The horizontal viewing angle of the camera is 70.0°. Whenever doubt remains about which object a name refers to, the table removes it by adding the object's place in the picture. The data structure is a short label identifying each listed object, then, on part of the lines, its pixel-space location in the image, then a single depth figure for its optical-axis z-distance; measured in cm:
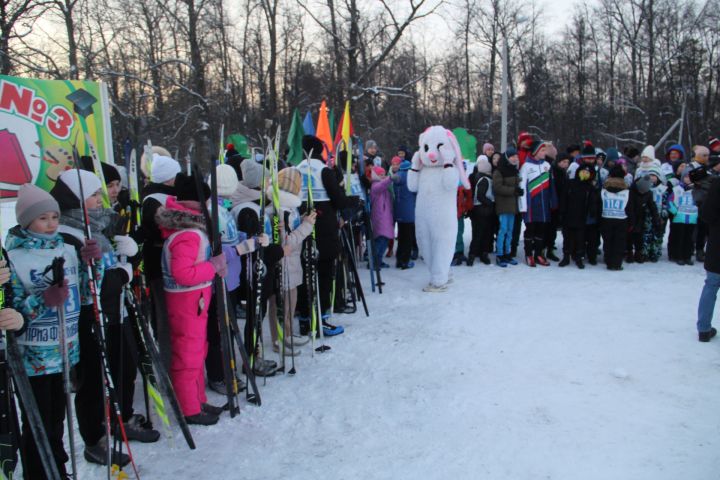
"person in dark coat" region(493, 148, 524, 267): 804
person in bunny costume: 673
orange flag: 709
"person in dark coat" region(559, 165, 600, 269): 788
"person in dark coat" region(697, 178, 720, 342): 457
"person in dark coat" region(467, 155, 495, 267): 822
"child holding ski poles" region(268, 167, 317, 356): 450
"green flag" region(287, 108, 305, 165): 682
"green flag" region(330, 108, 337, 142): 719
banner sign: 423
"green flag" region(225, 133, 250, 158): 958
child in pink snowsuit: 332
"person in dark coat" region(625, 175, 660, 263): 797
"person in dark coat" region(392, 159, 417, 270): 817
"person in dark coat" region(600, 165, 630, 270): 775
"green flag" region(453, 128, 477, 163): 1126
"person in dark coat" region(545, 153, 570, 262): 820
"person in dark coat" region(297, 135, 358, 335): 525
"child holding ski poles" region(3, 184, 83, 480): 251
